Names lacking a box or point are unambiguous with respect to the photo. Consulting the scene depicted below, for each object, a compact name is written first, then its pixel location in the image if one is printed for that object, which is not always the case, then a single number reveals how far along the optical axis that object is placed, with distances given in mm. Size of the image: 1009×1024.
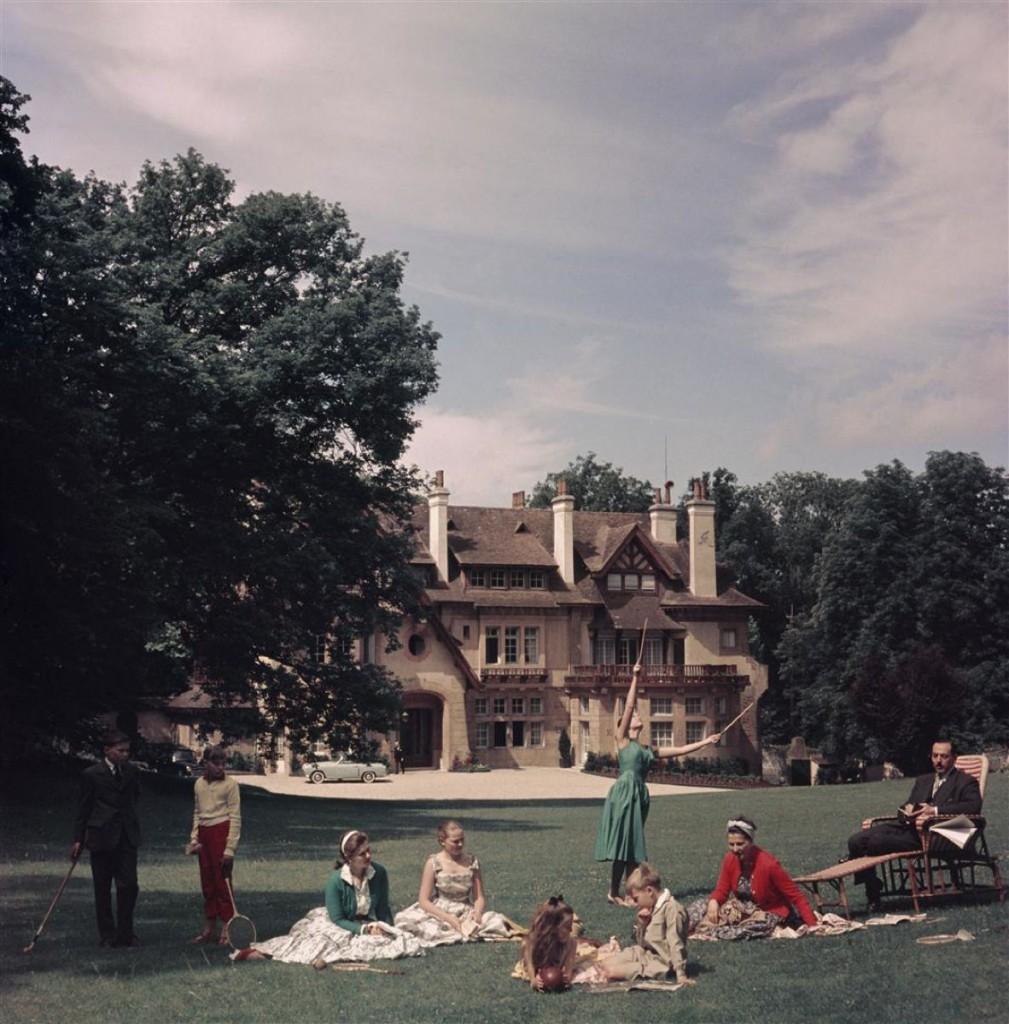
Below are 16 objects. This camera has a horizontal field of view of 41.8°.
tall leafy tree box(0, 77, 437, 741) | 27750
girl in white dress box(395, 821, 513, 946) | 13164
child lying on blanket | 11062
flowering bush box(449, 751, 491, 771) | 64500
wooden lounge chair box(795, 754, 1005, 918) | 13586
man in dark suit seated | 14172
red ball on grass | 10906
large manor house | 66000
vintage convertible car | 56906
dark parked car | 40453
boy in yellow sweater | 13492
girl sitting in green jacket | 12242
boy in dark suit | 13181
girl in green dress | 15125
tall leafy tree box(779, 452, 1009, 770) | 60156
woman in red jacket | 13086
